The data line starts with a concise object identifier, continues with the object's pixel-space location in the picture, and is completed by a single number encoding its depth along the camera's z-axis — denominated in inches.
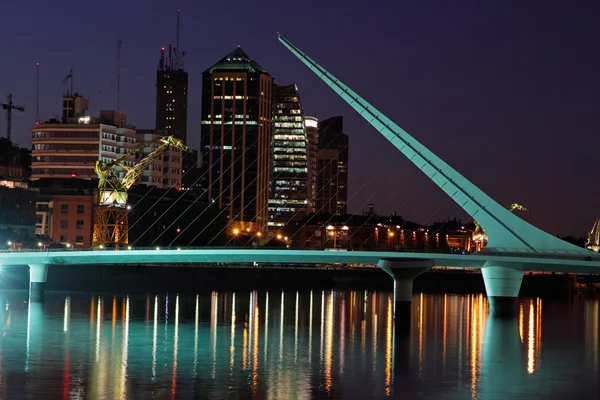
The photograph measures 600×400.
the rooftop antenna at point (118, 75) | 5103.3
